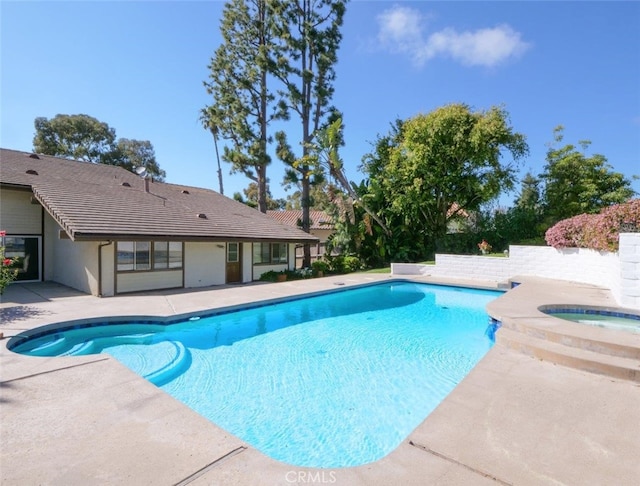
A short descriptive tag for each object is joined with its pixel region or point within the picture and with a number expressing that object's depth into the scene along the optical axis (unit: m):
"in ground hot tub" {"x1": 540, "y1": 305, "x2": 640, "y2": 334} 6.15
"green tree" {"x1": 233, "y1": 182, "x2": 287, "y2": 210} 28.30
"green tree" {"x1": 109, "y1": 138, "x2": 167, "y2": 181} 34.84
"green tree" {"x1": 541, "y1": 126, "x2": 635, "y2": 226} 18.59
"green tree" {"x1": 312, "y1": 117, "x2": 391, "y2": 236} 18.44
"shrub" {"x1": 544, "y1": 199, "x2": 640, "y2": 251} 9.54
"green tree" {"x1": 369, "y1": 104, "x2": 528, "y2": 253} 18.42
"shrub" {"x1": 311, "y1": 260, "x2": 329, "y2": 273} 18.20
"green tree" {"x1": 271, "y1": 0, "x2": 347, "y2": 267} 19.38
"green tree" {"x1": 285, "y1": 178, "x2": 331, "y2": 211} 20.17
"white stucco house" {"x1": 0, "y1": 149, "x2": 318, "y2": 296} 11.17
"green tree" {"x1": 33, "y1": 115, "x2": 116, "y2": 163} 30.70
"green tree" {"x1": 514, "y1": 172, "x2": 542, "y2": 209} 20.44
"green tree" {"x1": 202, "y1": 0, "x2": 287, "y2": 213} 20.25
